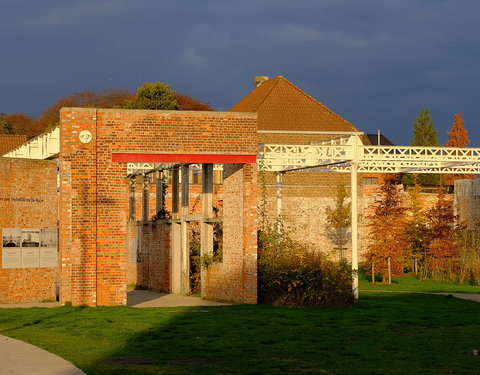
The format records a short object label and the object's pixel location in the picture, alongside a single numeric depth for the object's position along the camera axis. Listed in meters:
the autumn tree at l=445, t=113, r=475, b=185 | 89.81
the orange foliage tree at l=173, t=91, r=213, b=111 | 95.50
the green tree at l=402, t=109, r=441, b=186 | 85.19
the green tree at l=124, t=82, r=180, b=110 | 75.62
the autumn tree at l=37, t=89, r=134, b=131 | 96.81
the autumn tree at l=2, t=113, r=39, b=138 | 99.25
